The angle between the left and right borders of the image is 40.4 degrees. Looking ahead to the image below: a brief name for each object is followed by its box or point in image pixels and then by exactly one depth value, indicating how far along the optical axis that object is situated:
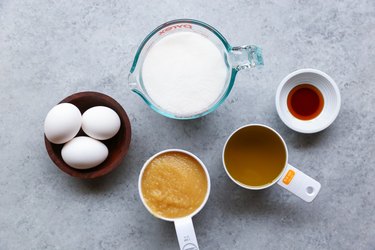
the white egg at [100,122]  1.32
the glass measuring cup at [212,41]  1.30
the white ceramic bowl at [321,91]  1.42
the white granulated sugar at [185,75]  1.31
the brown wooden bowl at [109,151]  1.36
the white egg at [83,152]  1.31
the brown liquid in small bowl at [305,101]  1.46
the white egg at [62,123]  1.29
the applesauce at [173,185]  1.35
